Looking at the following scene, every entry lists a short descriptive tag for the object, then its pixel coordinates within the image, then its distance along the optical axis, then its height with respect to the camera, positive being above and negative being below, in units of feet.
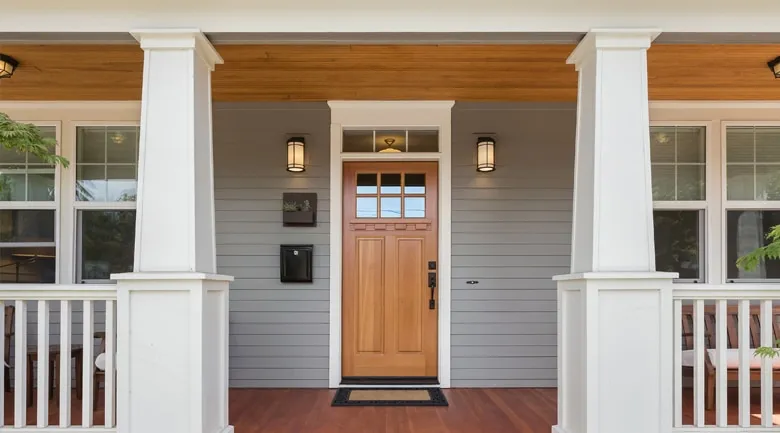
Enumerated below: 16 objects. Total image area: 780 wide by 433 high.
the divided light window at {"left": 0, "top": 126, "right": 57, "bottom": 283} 15.46 +0.03
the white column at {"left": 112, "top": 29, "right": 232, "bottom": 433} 8.96 -0.84
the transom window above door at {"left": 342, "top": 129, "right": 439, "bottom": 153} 15.94 +2.46
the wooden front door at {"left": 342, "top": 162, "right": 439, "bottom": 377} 15.72 -1.31
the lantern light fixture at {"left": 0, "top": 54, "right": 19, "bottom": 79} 12.15 +3.59
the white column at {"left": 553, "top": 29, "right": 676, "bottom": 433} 8.99 -0.80
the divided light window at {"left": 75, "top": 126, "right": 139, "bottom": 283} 15.65 +0.71
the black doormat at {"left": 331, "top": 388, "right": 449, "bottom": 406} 13.65 -4.48
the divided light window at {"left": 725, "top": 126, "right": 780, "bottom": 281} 15.55 +1.03
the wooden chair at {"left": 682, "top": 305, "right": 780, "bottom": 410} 14.61 -2.77
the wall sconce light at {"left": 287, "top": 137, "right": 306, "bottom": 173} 15.33 +2.01
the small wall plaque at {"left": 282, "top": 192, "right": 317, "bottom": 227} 15.43 +0.44
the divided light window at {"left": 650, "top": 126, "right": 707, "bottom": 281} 15.65 +0.70
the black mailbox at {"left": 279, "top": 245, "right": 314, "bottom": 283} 15.40 -1.12
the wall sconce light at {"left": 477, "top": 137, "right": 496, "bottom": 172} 15.37 +2.02
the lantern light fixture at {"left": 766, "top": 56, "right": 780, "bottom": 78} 12.34 +3.71
